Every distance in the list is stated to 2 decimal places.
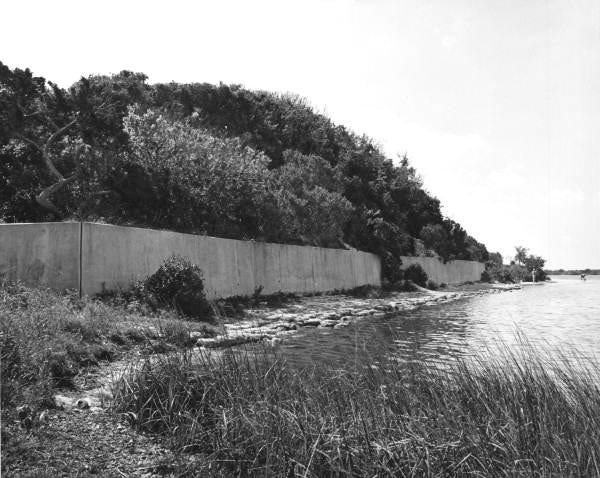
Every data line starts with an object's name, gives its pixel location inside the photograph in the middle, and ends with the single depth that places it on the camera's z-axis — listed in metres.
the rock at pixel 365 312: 20.88
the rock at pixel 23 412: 5.61
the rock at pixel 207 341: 11.72
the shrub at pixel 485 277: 61.28
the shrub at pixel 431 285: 40.00
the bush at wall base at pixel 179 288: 15.52
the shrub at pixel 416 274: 37.91
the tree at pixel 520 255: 81.88
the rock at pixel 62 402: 6.70
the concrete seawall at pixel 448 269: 41.82
